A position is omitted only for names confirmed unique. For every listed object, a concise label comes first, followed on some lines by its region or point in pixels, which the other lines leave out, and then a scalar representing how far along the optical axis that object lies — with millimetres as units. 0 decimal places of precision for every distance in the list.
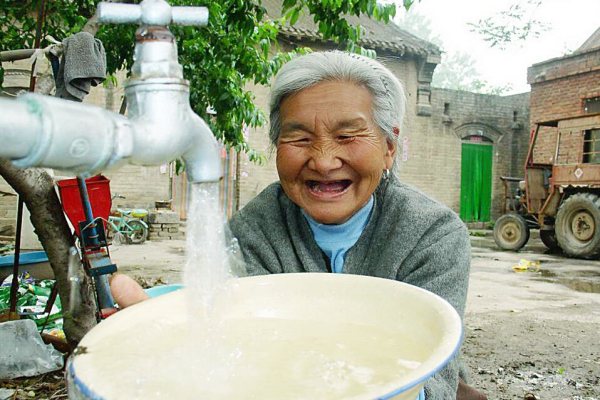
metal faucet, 558
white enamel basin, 786
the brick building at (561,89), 12109
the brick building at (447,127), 13516
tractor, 8734
